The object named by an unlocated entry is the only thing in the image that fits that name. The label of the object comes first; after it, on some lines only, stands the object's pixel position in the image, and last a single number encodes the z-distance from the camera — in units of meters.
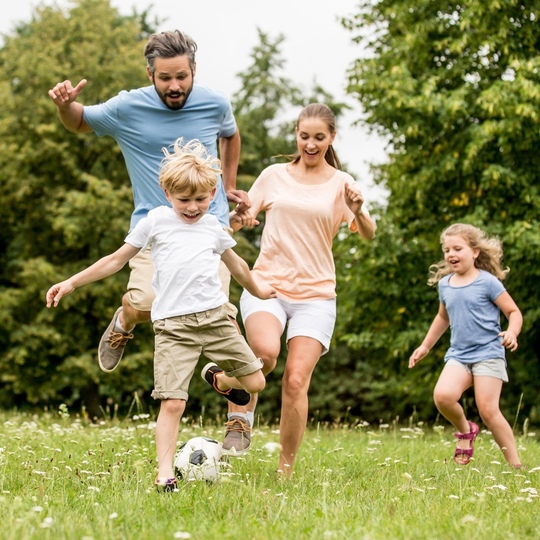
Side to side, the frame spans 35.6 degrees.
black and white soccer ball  4.84
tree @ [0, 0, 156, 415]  23.17
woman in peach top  5.61
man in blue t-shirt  5.68
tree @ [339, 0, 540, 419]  14.81
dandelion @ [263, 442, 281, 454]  3.30
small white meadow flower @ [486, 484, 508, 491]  4.47
